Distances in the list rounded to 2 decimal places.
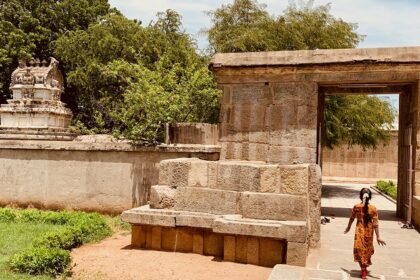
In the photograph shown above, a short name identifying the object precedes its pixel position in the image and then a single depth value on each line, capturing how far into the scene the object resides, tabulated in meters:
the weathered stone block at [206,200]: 6.93
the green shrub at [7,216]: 9.69
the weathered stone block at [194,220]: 6.83
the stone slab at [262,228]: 6.12
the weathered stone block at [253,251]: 6.57
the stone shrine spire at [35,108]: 16.69
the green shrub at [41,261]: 6.14
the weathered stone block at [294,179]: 6.49
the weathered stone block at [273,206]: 6.38
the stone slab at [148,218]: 7.09
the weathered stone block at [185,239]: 7.20
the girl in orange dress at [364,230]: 5.60
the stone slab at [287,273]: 5.30
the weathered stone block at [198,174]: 7.14
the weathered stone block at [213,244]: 7.00
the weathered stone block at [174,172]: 7.29
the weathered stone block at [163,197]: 7.34
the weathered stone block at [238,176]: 6.75
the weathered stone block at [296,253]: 6.06
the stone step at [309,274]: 5.37
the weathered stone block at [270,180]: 6.60
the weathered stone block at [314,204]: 7.04
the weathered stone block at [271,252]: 6.43
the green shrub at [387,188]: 16.87
